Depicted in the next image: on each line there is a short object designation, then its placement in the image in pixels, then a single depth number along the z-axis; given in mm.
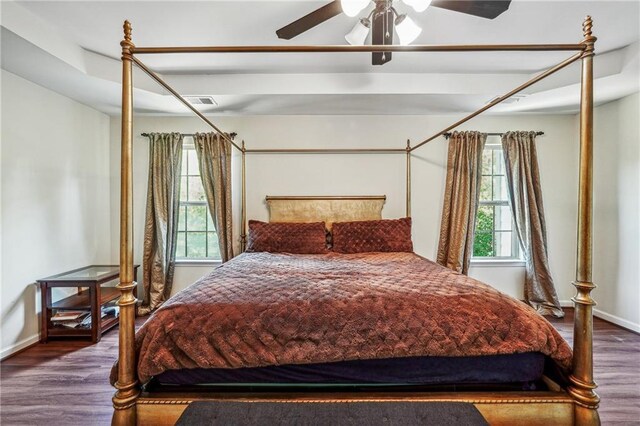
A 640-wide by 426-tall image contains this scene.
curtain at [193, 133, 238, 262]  3324
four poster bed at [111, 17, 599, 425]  1215
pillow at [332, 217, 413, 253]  2924
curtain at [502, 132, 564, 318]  3295
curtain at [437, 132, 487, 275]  3338
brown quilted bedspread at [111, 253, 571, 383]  1216
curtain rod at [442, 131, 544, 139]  3403
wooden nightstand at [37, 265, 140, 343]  2627
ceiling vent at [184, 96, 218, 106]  2954
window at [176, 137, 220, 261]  3676
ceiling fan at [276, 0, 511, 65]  1511
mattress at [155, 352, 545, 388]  1255
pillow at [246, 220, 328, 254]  2889
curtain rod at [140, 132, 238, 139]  3433
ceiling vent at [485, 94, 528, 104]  2926
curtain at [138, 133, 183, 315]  3328
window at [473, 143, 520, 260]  3635
